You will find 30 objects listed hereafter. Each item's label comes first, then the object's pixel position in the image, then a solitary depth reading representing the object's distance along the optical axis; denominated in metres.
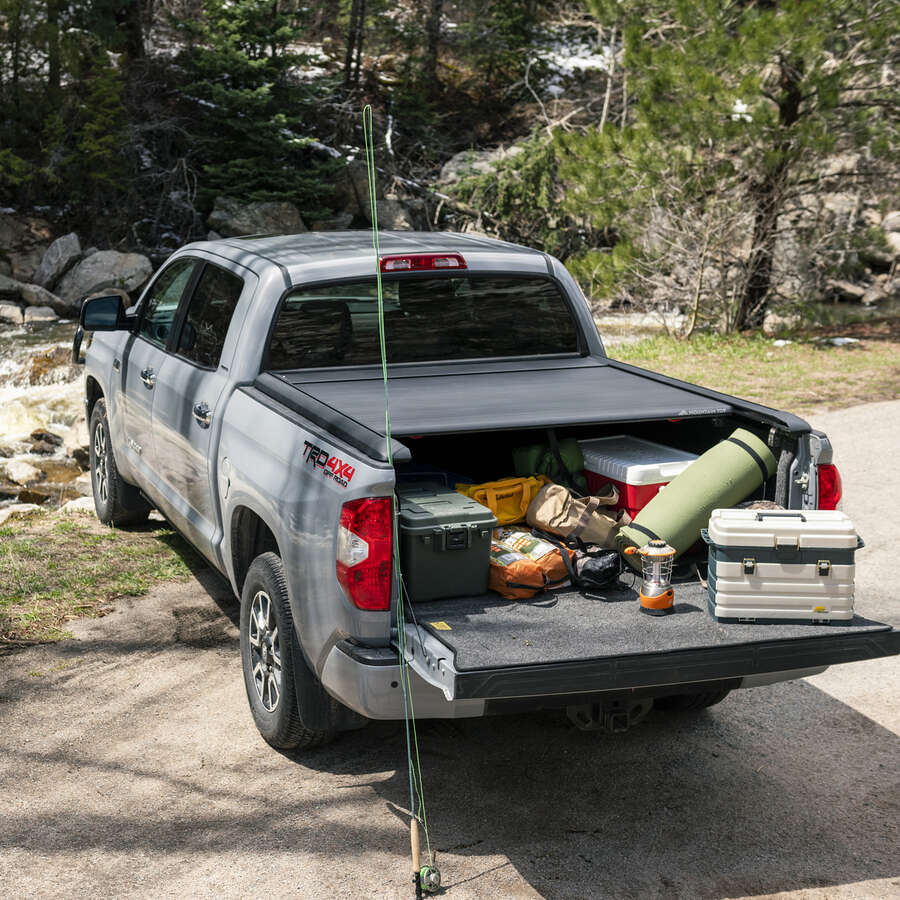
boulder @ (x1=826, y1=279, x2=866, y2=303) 25.11
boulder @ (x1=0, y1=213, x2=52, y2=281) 23.80
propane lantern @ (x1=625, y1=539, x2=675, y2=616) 3.85
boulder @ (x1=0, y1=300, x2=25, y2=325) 20.19
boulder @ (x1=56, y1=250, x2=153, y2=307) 22.02
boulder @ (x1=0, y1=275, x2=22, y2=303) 21.66
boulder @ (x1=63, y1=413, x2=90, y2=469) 11.18
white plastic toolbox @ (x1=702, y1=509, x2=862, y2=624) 3.69
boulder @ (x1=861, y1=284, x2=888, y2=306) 25.38
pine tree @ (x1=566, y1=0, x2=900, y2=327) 14.89
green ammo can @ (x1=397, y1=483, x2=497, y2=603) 3.80
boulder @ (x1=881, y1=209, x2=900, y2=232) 27.73
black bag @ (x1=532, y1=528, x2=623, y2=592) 4.04
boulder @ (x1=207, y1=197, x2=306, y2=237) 24.88
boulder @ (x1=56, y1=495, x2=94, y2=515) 8.14
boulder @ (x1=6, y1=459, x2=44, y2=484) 10.48
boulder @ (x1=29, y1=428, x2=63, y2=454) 11.86
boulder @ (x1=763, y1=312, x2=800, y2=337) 17.61
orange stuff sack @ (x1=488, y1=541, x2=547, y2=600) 4.00
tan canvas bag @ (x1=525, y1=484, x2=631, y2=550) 4.34
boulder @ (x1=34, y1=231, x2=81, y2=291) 22.86
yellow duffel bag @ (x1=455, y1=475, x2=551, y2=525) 4.49
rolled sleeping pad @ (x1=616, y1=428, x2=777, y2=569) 4.17
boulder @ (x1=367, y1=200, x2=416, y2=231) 26.70
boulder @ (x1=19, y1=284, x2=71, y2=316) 21.30
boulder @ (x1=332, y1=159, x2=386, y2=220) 27.28
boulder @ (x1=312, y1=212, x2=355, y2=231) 26.09
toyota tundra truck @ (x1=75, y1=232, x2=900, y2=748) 3.56
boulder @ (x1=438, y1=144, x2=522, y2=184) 26.88
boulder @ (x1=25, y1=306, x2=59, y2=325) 20.42
